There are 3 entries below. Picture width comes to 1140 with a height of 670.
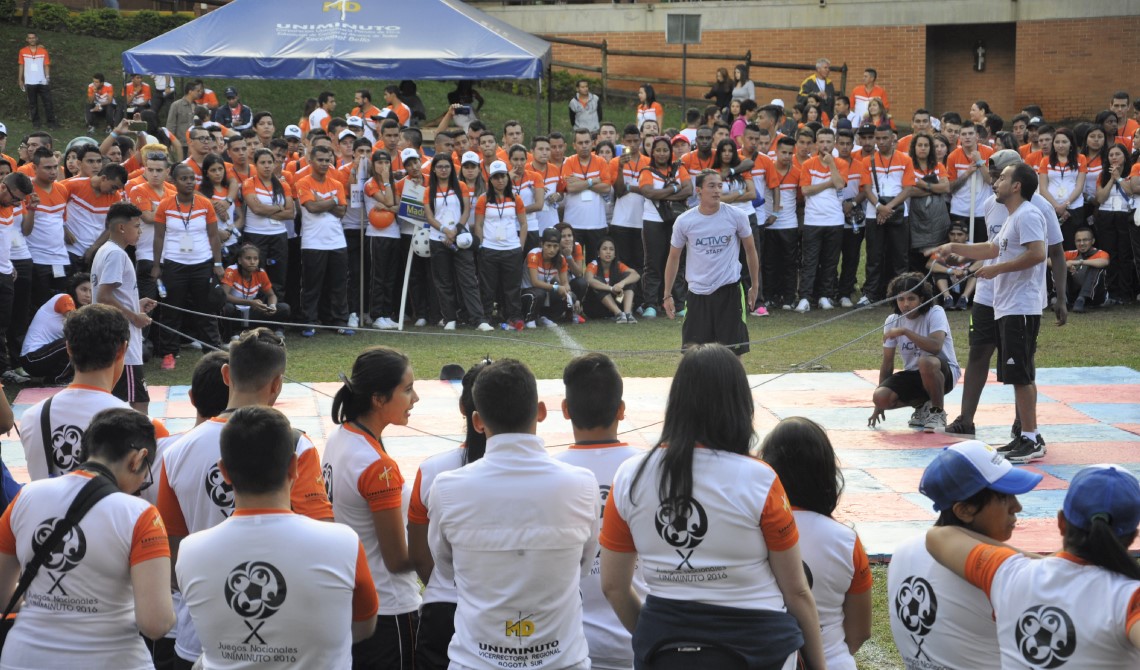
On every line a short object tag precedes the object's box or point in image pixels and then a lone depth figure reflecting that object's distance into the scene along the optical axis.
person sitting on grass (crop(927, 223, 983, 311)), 14.86
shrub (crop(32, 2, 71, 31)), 30.17
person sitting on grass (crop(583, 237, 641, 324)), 15.12
